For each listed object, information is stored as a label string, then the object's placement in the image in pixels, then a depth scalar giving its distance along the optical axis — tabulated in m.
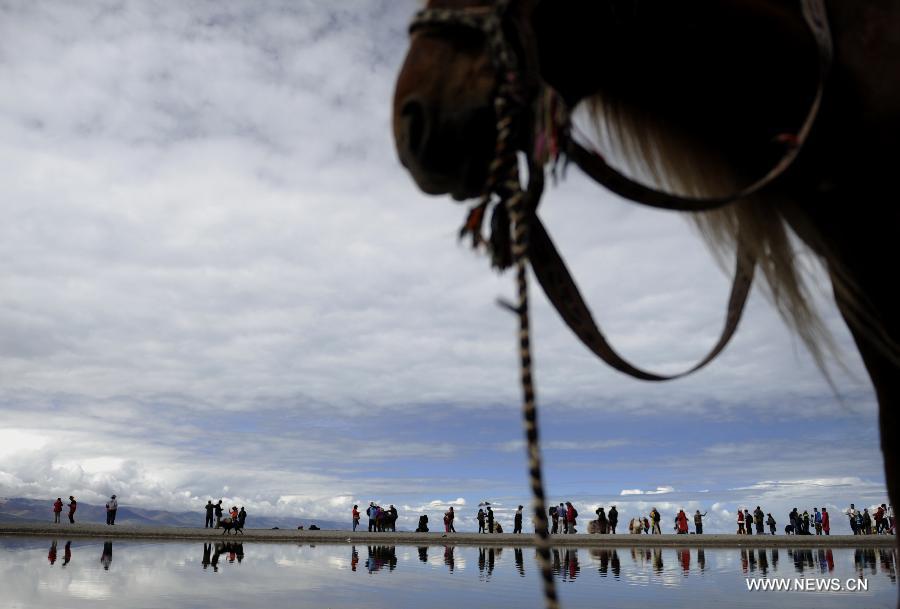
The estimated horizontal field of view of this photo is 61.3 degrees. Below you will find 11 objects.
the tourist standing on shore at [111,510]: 27.87
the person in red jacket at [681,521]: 28.31
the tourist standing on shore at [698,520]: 28.44
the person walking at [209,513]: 31.42
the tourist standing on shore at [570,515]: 27.12
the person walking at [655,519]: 30.61
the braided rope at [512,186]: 1.57
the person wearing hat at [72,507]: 28.02
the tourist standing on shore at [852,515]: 29.30
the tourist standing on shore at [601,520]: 28.02
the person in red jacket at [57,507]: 29.18
